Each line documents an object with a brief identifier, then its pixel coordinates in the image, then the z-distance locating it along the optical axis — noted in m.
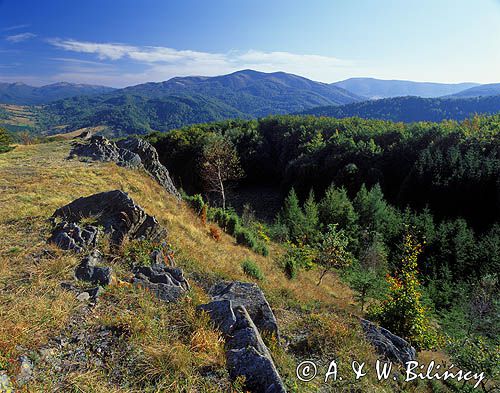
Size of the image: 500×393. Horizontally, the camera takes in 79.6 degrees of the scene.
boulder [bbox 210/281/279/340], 6.36
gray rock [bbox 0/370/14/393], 3.24
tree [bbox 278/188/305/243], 26.72
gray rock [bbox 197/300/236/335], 5.33
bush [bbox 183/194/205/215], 20.36
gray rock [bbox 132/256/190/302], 6.31
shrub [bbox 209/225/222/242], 15.38
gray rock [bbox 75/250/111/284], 6.25
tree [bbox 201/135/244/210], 28.59
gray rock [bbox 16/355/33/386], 3.60
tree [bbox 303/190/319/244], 26.97
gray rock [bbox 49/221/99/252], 7.41
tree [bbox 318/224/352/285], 18.31
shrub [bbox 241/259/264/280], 11.52
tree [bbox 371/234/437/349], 9.74
